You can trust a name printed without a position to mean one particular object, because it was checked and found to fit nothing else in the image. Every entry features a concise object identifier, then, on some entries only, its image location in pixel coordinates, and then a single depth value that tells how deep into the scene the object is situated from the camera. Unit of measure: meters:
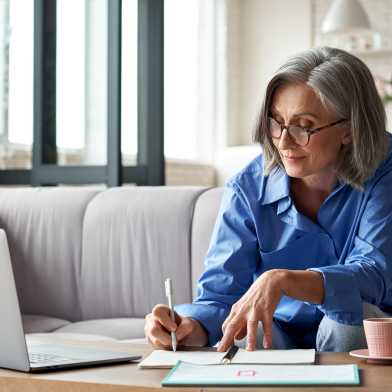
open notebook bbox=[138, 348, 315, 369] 1.67
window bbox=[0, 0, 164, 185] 4.46
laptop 1.66
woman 2.04
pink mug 1.66
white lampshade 6.21
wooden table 1.48
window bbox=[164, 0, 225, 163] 7.60
